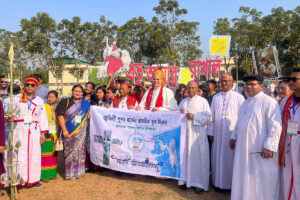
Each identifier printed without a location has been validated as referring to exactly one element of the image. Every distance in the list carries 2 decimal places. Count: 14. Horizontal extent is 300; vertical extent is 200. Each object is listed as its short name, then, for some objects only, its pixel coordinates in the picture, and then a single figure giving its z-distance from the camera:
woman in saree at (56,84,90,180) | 4.54
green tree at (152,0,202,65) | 24.67
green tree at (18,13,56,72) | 21.27
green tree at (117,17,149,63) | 26.61
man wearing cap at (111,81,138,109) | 4.85
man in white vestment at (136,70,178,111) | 4.60
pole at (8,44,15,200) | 3.56
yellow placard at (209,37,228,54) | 6.75
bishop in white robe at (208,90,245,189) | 4.06
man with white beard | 4.06
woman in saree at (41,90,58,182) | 4.50
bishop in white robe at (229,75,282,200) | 3.10
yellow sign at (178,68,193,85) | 9.12
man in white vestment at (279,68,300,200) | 2.92
